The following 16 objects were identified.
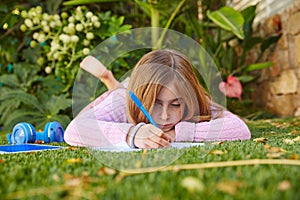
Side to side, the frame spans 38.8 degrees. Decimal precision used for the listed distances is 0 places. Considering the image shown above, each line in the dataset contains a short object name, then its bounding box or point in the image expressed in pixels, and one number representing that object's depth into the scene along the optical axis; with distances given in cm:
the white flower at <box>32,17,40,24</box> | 316
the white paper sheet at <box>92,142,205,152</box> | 126
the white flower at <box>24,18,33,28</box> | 318
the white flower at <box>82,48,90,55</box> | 296
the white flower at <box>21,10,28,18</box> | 317
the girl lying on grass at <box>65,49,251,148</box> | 133
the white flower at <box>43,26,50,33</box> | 313
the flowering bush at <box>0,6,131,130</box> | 299
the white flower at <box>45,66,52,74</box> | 316
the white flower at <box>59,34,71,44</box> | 300
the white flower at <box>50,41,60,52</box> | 304
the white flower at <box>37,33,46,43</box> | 311
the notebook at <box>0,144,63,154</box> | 149
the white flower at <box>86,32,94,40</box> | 307
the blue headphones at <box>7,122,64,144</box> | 189
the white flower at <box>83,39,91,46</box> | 309
